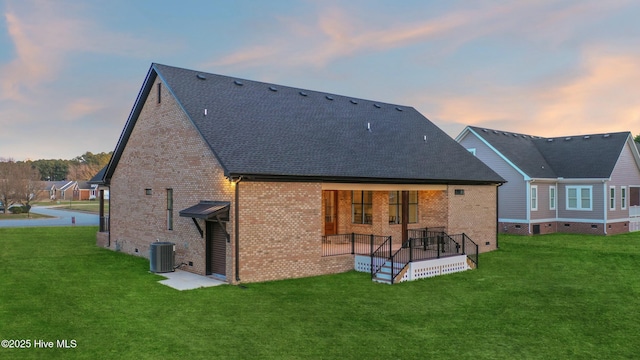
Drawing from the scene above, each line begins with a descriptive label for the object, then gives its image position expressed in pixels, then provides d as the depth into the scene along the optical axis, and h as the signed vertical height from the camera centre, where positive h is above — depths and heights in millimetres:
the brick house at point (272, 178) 13379 +237
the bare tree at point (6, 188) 48438 -315
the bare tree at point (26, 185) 48969 +19
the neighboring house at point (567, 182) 28062 +31
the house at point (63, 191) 95862 -1376
